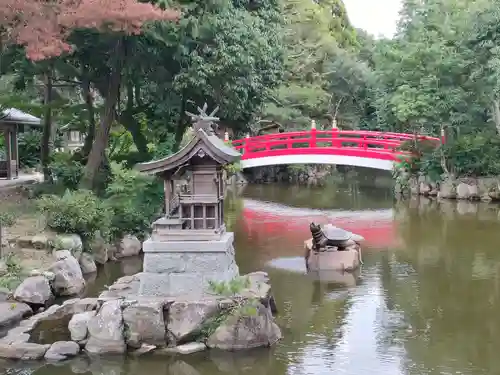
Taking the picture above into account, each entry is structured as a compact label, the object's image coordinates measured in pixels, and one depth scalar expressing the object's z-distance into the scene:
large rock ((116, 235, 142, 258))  16.47
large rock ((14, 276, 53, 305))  11.34
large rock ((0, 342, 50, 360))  9.15
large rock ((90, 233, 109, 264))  15.36
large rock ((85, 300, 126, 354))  9.40
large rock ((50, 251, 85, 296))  12.54
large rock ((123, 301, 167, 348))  9.55
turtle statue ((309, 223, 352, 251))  14.62
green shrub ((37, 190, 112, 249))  14.70
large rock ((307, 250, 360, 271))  14.52
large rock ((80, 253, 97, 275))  14.48
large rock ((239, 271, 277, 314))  9.96
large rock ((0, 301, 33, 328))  10.33
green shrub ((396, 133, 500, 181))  26.66
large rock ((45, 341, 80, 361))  9.18
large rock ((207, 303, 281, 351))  9.45
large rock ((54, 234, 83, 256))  13.99
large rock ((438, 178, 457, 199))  27.90
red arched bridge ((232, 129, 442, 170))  29.55
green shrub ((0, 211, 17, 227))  15.63
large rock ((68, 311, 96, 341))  9.60
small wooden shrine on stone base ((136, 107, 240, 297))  10.32
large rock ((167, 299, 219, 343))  9.59
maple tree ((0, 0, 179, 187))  13.55
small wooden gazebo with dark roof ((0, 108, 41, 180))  22.67
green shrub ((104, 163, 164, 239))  16.78
